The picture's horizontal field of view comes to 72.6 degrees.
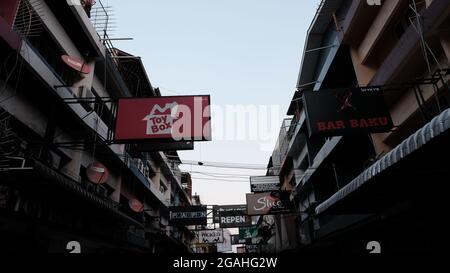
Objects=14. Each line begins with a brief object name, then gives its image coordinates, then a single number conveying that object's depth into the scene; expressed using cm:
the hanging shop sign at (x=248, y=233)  3902
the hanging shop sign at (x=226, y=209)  2588
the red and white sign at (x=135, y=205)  2016
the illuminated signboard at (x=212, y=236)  3021
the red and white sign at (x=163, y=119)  993
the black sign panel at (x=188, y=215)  2367
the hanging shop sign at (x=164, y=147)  1215
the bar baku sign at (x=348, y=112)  959
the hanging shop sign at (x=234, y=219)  2536
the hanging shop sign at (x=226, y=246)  3712
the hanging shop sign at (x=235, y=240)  5198
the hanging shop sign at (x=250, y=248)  6586
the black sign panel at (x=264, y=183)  2264
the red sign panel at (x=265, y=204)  2153
